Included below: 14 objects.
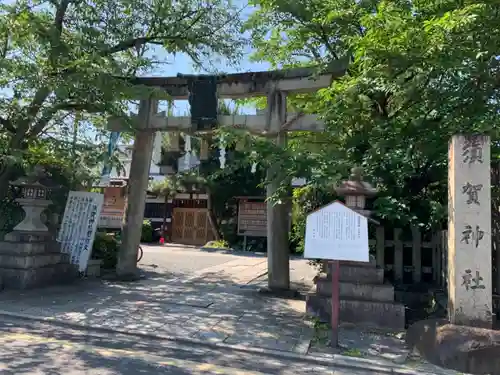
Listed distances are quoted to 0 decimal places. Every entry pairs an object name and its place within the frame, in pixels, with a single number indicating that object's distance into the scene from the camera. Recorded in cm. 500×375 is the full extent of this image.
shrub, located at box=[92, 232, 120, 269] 1191
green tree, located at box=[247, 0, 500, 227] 591
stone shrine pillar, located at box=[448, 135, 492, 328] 555
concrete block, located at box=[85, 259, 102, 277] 1075
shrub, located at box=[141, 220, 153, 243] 2452
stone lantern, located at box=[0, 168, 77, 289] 901
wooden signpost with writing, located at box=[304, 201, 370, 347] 586
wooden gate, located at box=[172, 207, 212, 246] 2473
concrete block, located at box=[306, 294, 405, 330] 686
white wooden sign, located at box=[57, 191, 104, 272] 1042
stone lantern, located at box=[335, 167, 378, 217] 697
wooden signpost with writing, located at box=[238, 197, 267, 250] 2166
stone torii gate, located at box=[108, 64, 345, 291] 949
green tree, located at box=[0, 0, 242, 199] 773
